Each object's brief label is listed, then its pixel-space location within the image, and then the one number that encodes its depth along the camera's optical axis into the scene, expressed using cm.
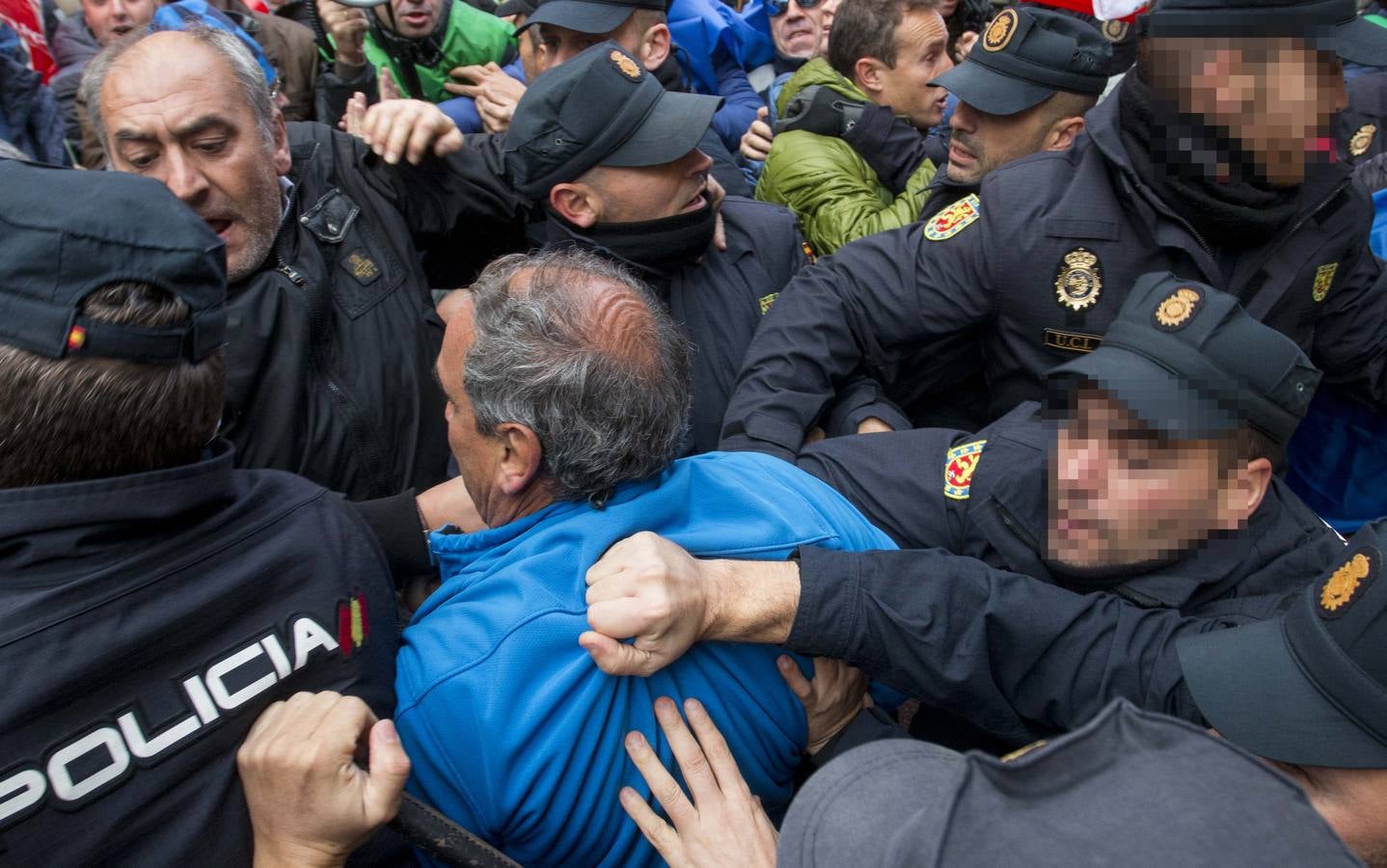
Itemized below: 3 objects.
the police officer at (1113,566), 156
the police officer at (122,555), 105
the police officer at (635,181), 244
